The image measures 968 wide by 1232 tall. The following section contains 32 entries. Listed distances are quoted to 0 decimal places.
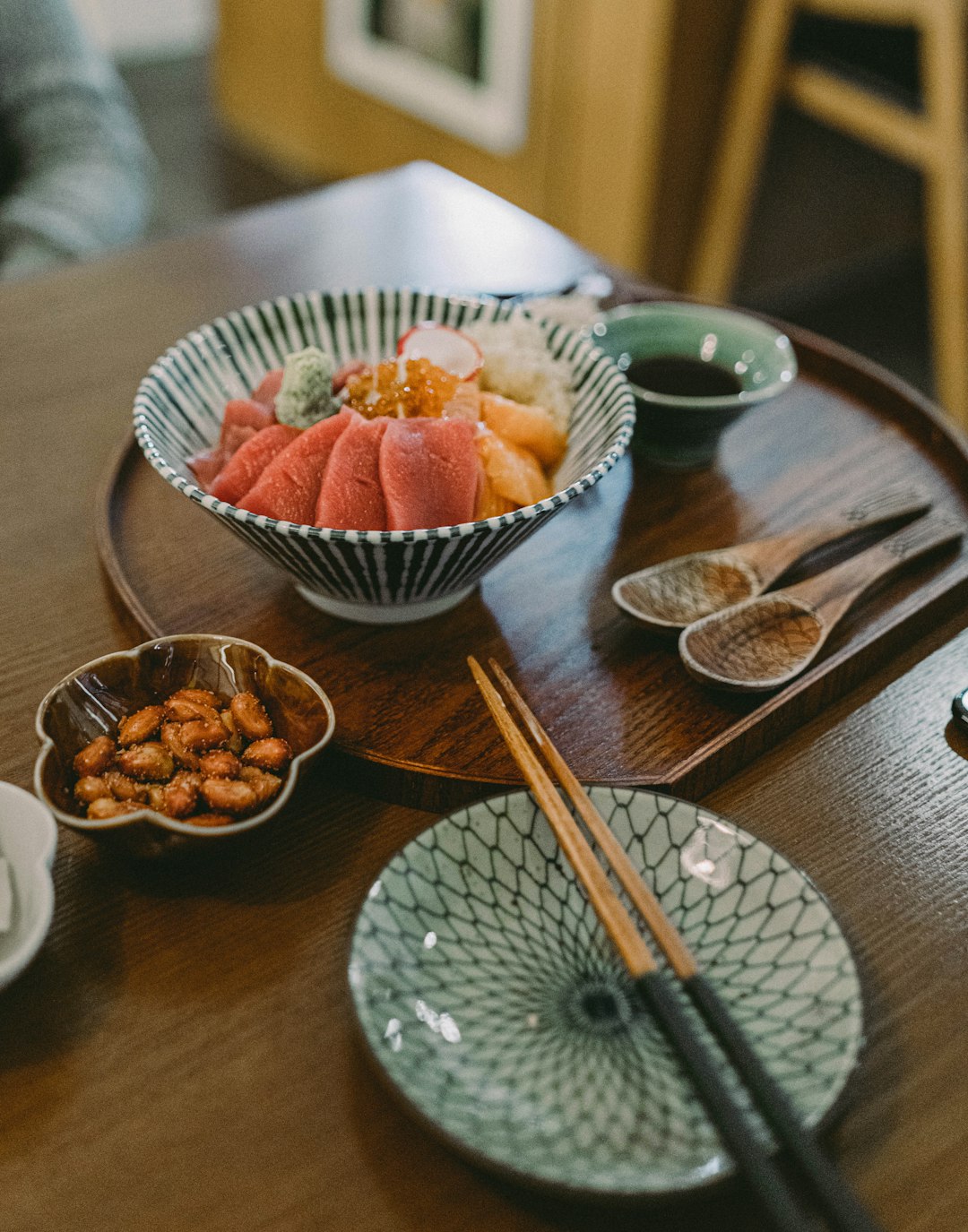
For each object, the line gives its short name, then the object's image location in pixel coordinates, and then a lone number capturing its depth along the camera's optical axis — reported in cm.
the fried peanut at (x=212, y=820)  77
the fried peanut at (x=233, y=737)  83
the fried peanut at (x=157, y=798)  78
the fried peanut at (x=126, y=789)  78
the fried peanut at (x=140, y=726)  82
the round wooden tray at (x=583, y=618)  89
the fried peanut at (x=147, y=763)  80
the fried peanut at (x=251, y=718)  84
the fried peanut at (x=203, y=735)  82
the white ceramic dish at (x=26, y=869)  69
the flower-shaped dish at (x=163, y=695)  78
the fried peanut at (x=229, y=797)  77
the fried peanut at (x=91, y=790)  78
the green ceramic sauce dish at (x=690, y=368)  115
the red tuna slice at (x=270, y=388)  107
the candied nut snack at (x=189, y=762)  77
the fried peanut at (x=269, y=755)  81
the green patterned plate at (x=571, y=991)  63
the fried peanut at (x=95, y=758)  80
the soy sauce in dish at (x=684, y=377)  122
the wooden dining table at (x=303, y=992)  64
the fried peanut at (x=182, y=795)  77
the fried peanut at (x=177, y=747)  81
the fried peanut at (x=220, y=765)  79
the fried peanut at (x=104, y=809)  76
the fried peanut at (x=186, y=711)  83
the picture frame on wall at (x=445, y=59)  300
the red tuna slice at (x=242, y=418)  104
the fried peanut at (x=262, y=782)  78
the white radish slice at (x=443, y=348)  109
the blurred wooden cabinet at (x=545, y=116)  274
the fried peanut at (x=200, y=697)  85
